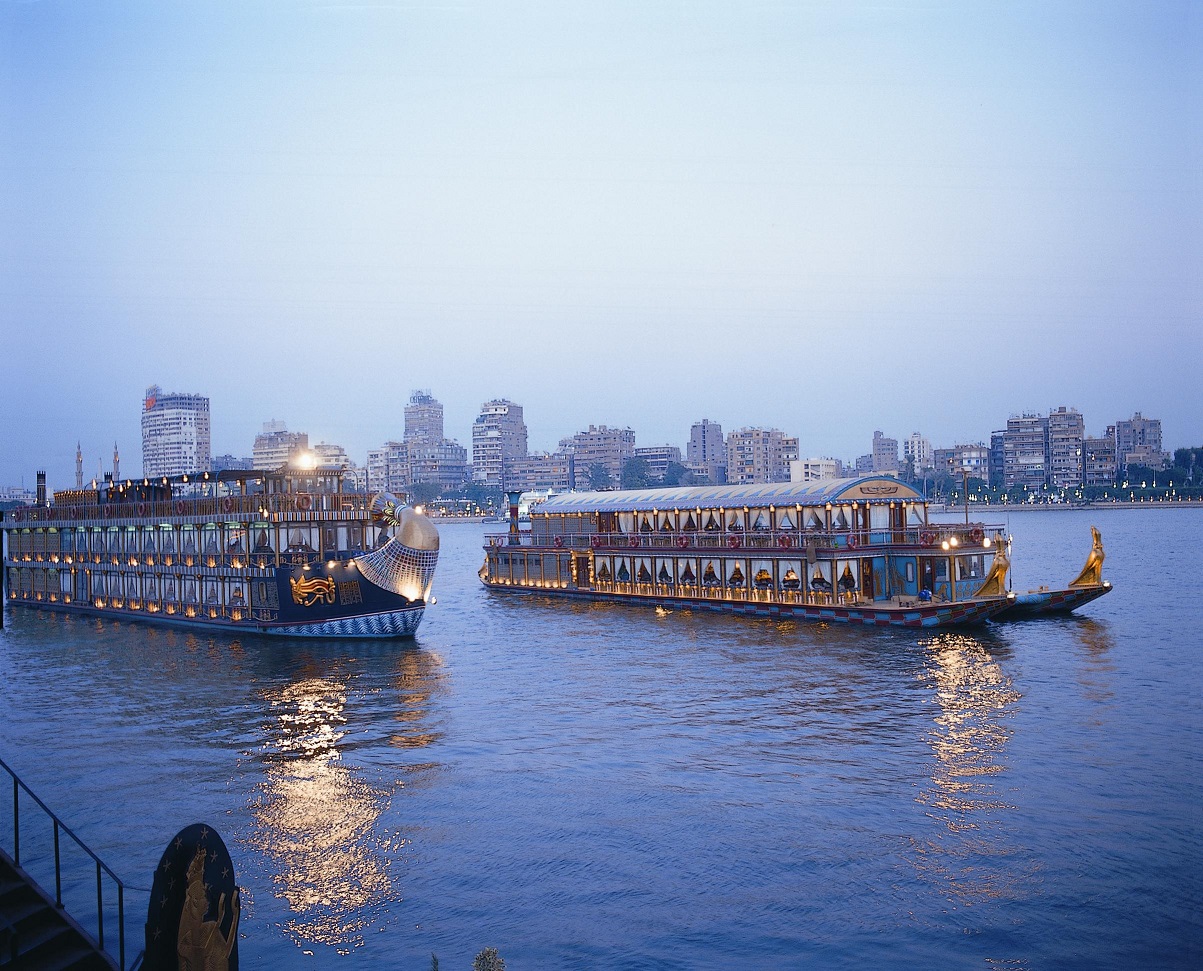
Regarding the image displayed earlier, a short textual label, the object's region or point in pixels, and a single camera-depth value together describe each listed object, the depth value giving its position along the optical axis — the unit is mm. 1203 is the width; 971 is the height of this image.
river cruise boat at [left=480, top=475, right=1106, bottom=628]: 55062
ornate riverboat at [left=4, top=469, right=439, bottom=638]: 56125
